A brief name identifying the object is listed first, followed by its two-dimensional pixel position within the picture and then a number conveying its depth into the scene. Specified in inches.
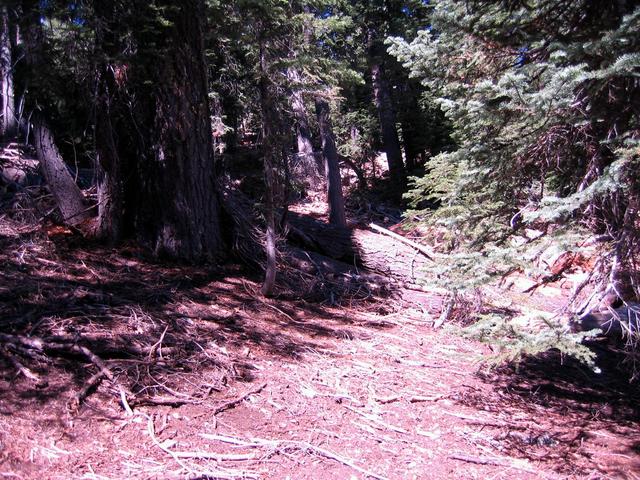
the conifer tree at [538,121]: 153.9
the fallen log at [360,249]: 350.9
